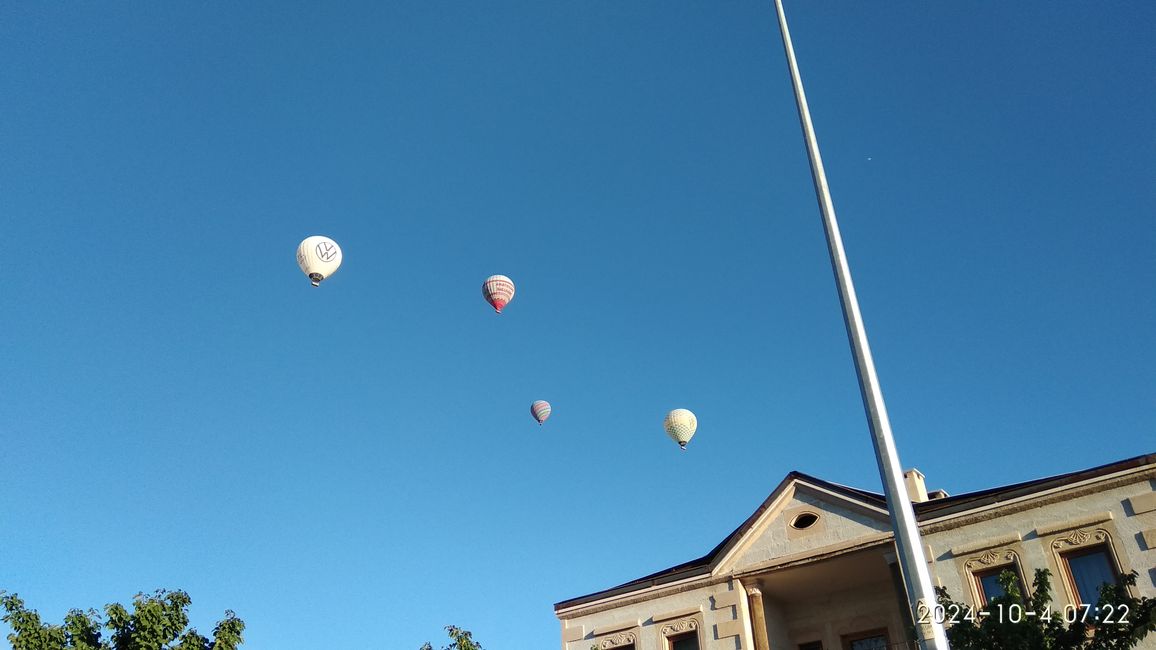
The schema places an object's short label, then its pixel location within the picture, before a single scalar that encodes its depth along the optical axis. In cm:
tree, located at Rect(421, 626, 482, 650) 2153
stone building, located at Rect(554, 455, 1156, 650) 1919
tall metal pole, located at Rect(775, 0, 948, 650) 917
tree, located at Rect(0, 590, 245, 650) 2025
